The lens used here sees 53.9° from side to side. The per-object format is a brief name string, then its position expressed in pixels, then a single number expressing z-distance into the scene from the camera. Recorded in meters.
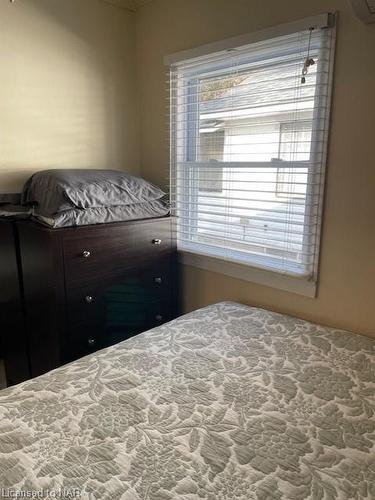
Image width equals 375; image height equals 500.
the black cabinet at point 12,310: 1.89
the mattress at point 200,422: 0.83
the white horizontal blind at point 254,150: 1.64
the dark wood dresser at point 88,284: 1.67
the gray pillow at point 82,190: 1.69
